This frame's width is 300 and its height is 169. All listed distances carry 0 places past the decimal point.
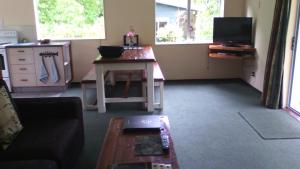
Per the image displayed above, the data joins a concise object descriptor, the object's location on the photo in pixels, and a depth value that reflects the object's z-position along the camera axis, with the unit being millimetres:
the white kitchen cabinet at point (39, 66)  5219
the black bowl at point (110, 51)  4102
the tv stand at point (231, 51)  5324
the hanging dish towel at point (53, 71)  5242
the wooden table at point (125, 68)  3969
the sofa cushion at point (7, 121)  2213
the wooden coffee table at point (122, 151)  1964
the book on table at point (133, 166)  1872
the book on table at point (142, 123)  2473
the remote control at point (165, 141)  2105
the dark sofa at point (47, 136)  2021
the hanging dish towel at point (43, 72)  5246
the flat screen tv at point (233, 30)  5422
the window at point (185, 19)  5848
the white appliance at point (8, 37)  5527
